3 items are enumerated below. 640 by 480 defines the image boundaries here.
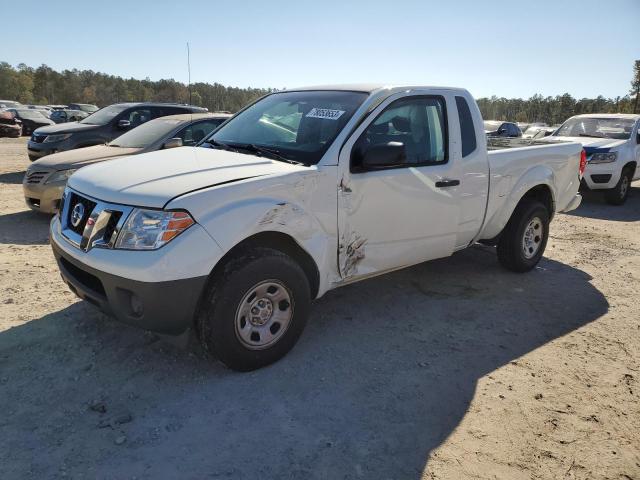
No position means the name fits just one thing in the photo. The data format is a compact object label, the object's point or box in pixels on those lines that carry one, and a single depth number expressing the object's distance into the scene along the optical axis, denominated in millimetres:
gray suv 9383
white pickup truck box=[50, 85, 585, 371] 2863
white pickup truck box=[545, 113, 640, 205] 10039
